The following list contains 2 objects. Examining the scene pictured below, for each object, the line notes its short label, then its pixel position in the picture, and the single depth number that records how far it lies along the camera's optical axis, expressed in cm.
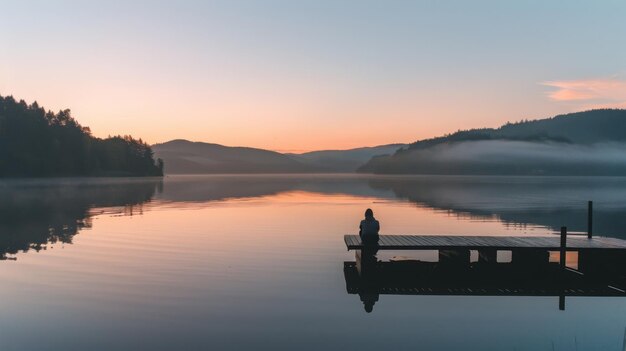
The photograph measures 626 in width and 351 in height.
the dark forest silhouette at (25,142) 17875
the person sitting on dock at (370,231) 2341
